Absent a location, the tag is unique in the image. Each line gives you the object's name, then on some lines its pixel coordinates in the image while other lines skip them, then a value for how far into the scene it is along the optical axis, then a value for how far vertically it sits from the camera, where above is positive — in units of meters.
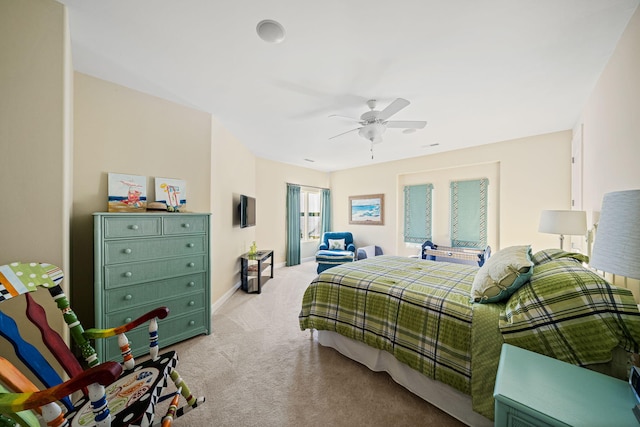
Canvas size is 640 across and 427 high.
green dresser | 1.92 -0.58
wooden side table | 3.98 -1.08
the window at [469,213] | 4.47 +0.01
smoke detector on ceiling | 1.59 +1.28
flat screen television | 4.05 +0.01
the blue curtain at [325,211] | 6.75 +0.04
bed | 1.14 -0.67
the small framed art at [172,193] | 2.52 +0.20
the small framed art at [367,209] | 5.89 +0.10
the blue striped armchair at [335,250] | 5.04 -0.90
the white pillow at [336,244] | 5.71 -0.78
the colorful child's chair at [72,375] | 0.81 -0.70
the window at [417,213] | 5.17 +0.01
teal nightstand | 0.81 -0.70
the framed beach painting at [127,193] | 2.24 +0.18
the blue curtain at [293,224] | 5.86 -0.31
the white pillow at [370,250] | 5.43 -0.89
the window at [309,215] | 6.51 -0.08
